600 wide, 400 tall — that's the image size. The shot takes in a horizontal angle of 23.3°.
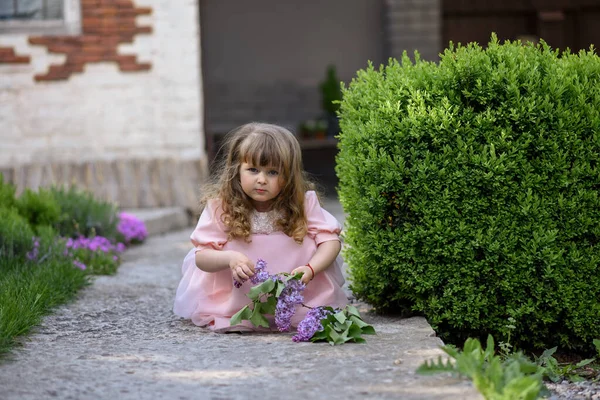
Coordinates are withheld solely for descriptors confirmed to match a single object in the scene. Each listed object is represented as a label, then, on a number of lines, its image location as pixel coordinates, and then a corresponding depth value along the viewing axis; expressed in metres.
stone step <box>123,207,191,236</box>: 13.68
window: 15.18
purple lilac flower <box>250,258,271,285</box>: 6.35
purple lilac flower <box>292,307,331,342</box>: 6.09
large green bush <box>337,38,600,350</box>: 6.52
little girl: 6.70
